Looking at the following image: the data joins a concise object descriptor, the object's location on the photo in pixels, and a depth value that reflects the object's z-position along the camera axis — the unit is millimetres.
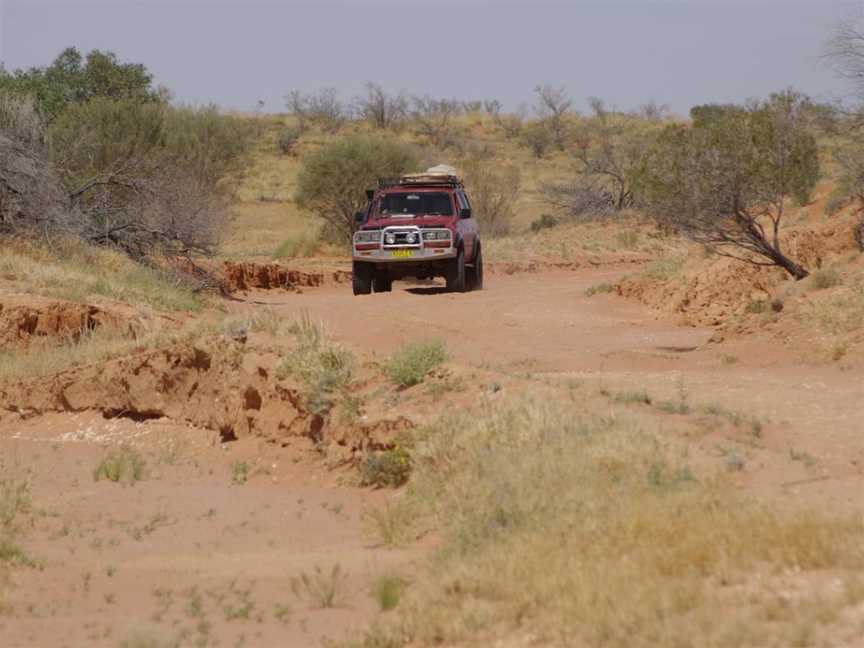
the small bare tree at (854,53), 21781
